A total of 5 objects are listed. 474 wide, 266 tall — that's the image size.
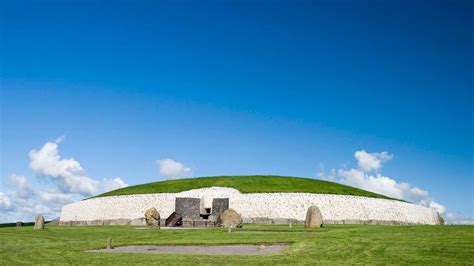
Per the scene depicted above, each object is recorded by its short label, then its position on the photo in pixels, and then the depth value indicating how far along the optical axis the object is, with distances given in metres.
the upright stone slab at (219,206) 62.88
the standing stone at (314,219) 46.50
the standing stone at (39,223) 50.28
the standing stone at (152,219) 50.41
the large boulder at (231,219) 48.41
